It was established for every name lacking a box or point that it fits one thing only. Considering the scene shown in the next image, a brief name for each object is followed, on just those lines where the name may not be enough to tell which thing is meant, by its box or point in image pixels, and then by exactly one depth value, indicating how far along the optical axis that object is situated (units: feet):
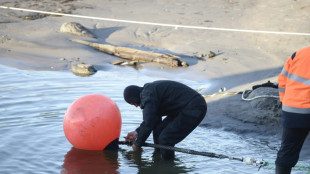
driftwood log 92.48
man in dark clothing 48.32
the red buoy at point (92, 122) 49.14
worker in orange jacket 38.14
